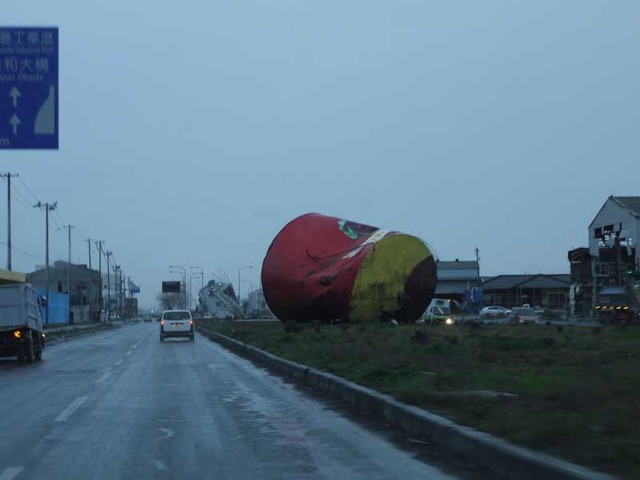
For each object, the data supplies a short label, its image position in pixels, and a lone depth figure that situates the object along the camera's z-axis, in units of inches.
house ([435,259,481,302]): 5167.3
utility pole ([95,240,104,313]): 4747.0
